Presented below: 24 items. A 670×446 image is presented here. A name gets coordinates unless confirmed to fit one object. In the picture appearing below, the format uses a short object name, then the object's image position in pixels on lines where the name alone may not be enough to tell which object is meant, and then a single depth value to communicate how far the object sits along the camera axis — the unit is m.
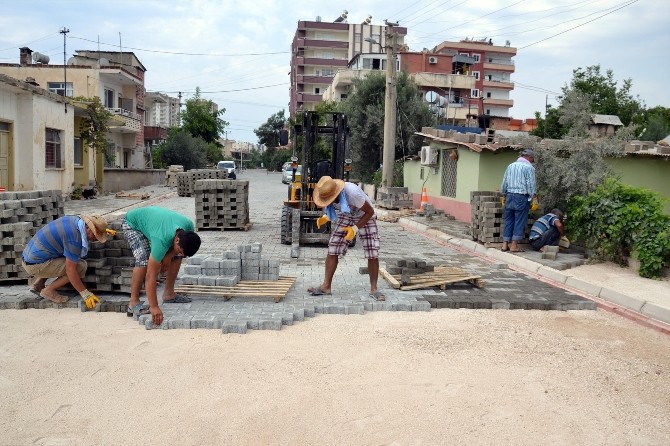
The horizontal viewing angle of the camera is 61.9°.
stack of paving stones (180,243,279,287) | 7.25
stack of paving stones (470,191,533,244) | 11.47
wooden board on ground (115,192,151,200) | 24.20
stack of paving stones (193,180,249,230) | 13.81
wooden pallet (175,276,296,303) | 6.96
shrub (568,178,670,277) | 8.40
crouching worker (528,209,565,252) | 10.64
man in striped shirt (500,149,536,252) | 10.48
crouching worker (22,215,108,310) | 6.46
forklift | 12.19
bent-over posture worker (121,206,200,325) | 5.77
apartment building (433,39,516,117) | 72.56
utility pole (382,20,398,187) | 21.53
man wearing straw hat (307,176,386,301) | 7.21
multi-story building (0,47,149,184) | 32.06
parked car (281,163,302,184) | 40.24
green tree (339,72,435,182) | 28.95
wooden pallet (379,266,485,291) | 7.94
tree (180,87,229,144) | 56.94
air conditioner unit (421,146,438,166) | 18.89
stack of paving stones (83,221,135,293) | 6.91
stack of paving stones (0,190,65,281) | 7.29
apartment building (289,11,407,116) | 71.75
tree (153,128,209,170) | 48.12
